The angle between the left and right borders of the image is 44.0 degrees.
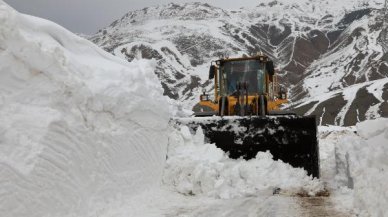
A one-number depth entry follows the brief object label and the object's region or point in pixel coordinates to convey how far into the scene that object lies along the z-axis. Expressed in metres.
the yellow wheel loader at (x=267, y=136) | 7.30
